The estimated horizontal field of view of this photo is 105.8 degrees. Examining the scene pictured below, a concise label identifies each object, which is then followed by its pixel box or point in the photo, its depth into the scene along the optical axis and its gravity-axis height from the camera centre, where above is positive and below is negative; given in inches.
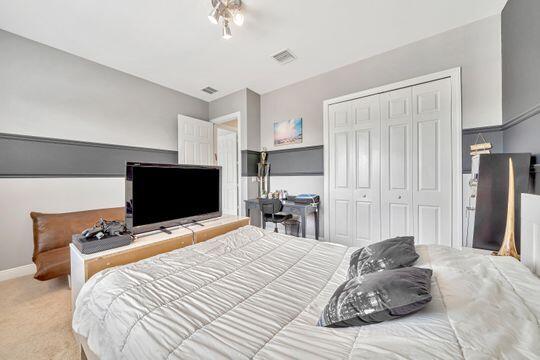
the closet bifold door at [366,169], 109.7 +5.4
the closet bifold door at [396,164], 101.1 +7.6
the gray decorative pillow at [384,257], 40.4 -16.4
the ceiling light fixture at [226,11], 74.3 +62.6
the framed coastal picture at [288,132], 139.0 +33.1
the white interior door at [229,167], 164.4 +10.1
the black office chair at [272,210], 120.9 -18.8
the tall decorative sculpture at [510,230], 55.1 -14.5
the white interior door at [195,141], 148.4 +29.2
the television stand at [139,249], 51.7 -20.7
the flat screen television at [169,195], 66.1 -5.8
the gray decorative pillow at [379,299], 26.7 -16.4
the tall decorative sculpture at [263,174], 153.6 +3.7
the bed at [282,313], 22.7 -20.6
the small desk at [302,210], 118.6 -18.6
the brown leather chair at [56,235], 77.6 -23.7
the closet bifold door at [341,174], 118.0 +2.8
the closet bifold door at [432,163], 92.2 +7.4
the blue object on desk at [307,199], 124.1 -12.3
